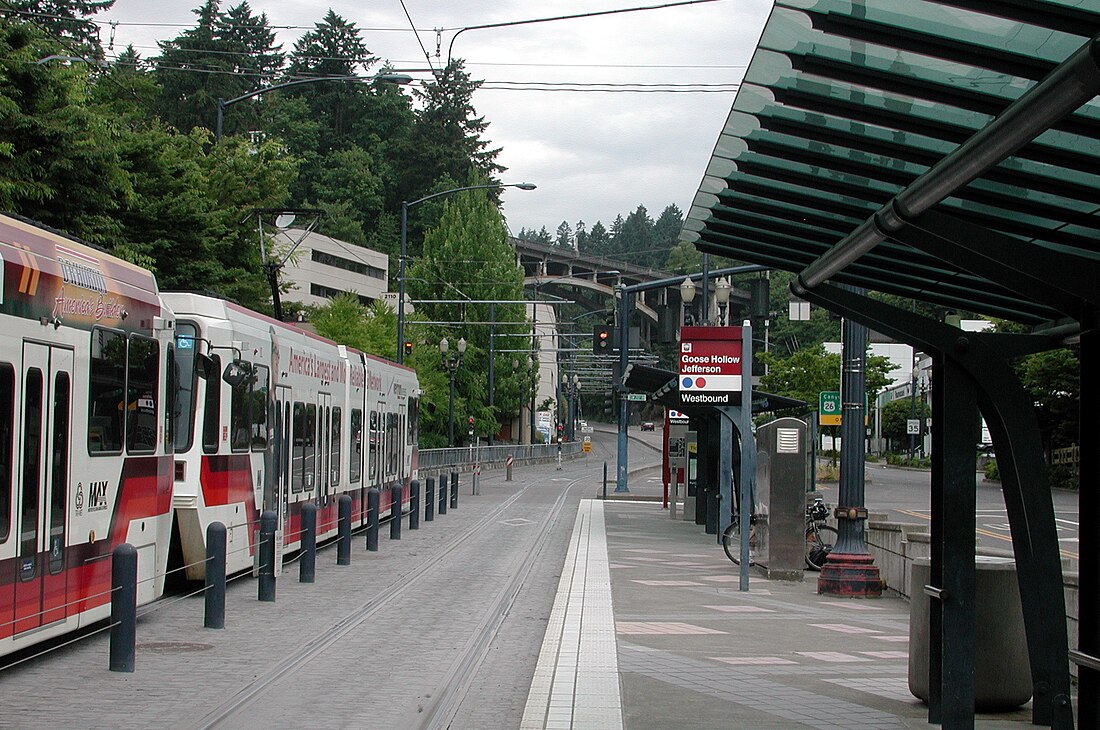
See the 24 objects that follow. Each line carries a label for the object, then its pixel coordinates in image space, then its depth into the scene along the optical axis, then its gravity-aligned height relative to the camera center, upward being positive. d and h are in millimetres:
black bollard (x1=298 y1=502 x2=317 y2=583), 17688 -1761
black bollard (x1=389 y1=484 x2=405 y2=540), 25344 -1760
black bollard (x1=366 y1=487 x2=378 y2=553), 22750 -1710
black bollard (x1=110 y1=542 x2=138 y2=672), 10555 -1465
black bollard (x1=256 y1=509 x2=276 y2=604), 14958 -1591
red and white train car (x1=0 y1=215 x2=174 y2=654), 9680 -112
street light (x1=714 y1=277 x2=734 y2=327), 28167 +2694
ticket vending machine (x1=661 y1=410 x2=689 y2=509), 38594 -622
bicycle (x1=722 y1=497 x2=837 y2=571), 20328 -1809
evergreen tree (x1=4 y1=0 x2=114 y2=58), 59059 +23008
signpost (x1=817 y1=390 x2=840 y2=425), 22922 +255
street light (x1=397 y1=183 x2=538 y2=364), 47091 +4248
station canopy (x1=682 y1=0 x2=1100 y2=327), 5246 +1351
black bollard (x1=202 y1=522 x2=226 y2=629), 12898 -1534
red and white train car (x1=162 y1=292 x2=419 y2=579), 14906 -106
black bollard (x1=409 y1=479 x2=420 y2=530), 28453 -1826
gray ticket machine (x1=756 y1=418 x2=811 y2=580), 18969 -979
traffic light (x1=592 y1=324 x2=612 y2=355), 37594 +2165
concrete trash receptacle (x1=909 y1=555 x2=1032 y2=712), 9016 -1412
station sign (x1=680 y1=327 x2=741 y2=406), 20562 +771
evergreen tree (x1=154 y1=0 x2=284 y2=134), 93750 +23606
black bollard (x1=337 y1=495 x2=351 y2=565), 20391 -1685
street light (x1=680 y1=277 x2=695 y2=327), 31109 +2986
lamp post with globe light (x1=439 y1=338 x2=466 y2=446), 57069 +2687
